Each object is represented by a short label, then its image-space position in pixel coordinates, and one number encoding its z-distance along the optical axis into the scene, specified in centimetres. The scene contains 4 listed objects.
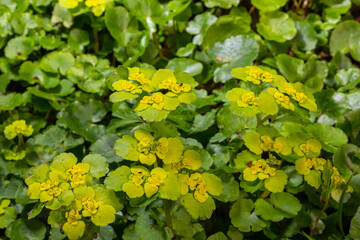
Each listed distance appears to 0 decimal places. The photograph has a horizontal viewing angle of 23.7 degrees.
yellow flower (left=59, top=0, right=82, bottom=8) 62
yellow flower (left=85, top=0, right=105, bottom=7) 62
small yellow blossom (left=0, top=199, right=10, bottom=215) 56
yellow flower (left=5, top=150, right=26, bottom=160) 57
